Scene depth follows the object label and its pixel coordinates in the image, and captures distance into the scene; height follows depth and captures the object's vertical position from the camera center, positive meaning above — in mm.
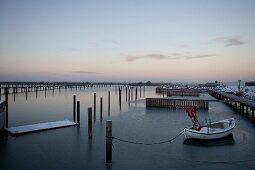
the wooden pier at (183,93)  75062 -3661
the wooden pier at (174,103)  38938 -3520
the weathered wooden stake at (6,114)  21819 -3026
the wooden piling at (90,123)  19025 -3248
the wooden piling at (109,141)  13087 -3158
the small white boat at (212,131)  17927 -3717
